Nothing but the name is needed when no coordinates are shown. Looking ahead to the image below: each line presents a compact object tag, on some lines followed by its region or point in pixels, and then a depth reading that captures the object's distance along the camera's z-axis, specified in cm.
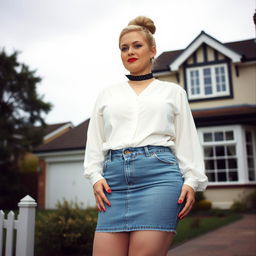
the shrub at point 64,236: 512
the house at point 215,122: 1244
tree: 1664
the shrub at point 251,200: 1182
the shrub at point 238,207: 1151
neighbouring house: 1571
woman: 178
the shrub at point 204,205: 1173
